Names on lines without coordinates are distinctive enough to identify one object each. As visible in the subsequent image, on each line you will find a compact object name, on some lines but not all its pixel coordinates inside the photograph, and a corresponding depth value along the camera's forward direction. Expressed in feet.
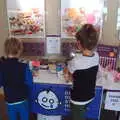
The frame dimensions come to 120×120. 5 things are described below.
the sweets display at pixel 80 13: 4.36
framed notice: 4.61
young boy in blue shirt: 3.58
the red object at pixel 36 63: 4.42
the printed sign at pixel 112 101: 3.89
